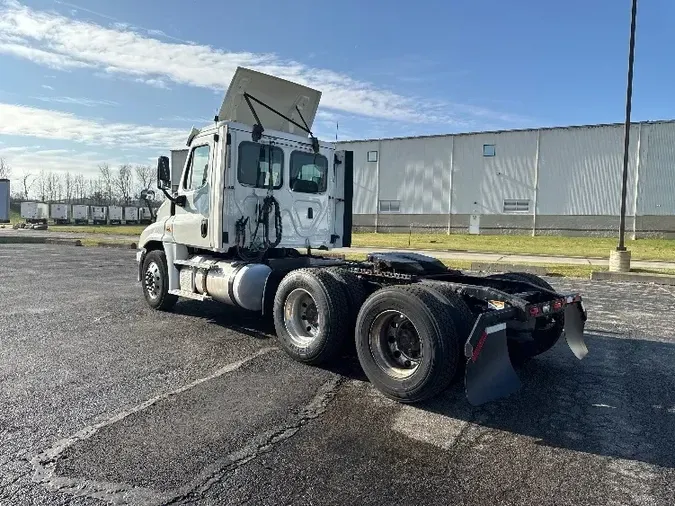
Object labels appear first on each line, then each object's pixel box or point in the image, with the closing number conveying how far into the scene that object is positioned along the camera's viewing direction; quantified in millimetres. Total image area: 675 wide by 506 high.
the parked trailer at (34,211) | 58344
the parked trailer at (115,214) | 61094
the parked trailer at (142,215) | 62531
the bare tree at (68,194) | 105250
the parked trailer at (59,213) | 58844
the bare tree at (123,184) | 94750
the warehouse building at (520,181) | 31344
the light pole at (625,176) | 15398
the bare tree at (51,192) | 106562
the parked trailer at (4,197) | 43531
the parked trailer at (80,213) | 59491
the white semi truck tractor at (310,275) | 4578
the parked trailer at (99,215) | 59969
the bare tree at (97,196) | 93488
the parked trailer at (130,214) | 62156
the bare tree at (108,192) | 95312
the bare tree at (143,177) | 88669
